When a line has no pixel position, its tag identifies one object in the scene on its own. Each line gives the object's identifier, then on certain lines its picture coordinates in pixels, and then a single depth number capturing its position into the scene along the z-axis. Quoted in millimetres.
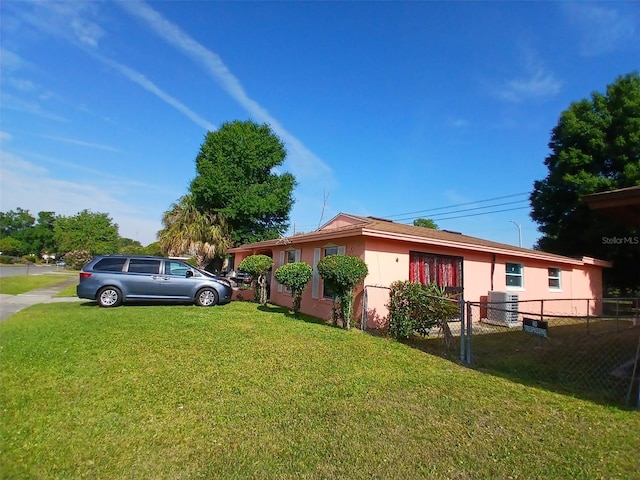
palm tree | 22141
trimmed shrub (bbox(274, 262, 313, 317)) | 10039
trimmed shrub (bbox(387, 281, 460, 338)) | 7277
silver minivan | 10977
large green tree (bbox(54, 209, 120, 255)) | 59469
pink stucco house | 9477
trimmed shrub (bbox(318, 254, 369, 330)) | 8281
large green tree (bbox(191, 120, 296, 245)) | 25641
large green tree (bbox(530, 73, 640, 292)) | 18422
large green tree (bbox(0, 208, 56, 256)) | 73688
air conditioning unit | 11664
